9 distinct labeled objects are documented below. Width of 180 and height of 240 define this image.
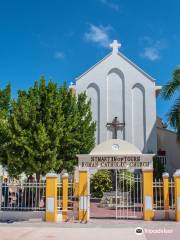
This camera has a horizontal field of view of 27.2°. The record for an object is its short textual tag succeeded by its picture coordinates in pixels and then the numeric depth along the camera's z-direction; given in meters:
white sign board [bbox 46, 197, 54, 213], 16.03
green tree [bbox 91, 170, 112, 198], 25.06
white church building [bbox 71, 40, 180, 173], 28.19
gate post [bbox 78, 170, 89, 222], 16.19
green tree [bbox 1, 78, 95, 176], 18.25
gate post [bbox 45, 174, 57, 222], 15.96
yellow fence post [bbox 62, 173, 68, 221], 16.57
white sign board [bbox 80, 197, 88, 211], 16.25
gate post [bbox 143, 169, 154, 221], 16.12
